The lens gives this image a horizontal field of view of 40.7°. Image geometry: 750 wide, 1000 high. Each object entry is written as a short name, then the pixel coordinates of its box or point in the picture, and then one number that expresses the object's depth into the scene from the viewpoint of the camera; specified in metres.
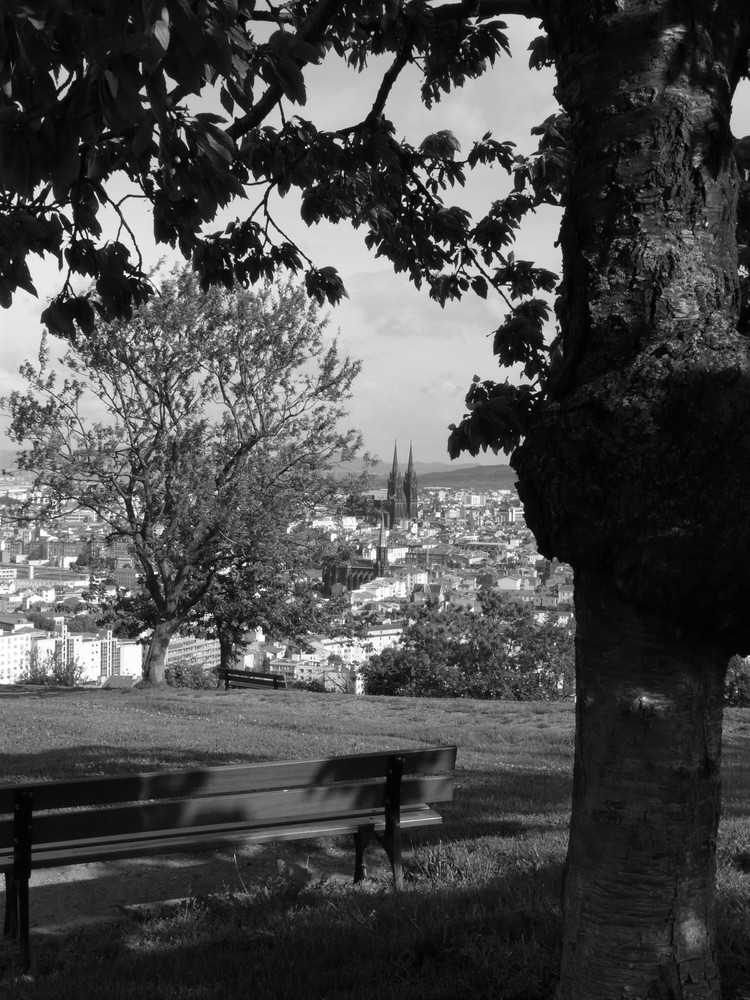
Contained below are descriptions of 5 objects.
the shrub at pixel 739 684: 19.77
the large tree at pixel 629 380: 2.59
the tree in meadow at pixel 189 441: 18.80
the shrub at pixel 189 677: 24.92
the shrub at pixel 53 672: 23.61
